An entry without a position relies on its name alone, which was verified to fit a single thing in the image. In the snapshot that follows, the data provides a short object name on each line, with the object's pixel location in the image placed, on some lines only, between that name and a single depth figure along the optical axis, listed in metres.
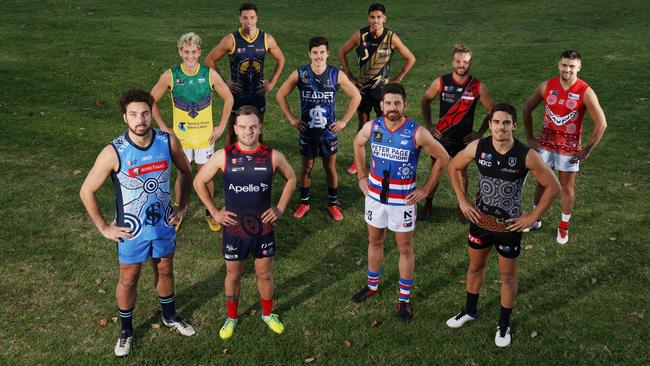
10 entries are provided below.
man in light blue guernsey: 5.55
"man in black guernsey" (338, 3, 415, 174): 10.22
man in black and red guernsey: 8.13
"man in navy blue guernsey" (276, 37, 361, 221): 8.59
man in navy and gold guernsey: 9.89
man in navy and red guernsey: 5.91
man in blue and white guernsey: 6.34
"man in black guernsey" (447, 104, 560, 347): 5.66
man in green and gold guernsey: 8.16
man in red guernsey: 7.71
